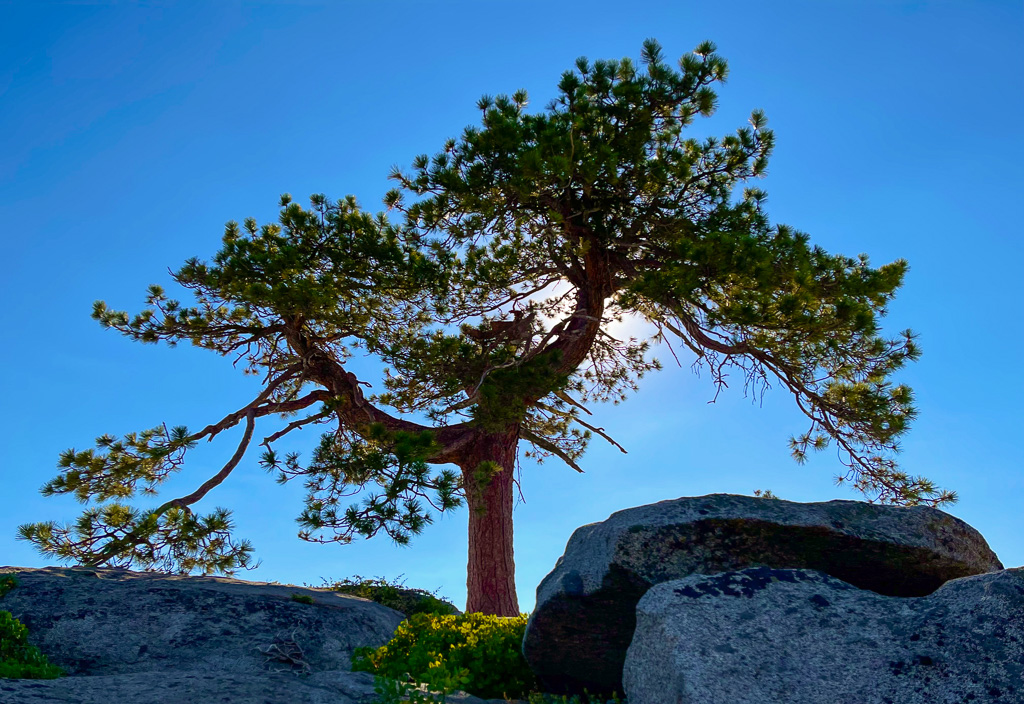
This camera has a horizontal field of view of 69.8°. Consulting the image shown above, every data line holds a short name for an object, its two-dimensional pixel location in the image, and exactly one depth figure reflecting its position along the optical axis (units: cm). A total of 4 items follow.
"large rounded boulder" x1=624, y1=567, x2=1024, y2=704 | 455
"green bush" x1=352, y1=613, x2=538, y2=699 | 715
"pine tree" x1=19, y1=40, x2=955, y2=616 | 1098
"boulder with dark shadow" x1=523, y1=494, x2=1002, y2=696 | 623
